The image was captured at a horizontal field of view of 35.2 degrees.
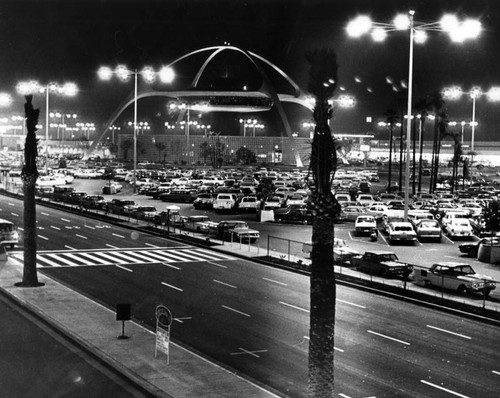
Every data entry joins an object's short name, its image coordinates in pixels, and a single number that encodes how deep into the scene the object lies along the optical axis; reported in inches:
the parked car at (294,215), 2261.3
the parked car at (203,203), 2684.5
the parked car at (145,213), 2262.8
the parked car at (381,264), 1344.7
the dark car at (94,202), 2637.8
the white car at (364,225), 1957.4
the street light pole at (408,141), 1557.2
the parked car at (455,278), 1171.3
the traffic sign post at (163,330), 759.1
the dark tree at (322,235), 522.6
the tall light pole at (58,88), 3107.8
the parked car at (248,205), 2571.4
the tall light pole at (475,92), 2215.1
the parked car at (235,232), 1814.7
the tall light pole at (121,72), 2768.2
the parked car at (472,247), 1610.5
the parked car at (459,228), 1945.1
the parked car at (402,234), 1807.3
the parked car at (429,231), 1888.5
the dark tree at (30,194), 1208.2
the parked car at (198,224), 2022.6
